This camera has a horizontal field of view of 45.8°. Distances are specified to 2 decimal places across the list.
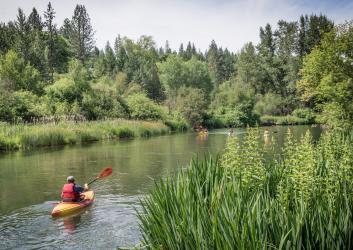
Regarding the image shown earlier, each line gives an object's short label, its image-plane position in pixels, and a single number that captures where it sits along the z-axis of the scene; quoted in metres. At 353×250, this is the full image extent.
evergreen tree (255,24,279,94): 84.81
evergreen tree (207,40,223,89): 112.38
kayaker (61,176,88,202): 12.98
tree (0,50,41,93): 48.03
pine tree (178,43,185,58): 159.19
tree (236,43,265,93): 85.88
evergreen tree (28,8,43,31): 87.31
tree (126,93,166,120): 51.09
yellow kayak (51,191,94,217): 12.38
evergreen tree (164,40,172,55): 161.80
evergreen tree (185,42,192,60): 129.62
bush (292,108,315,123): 69.62
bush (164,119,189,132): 52.67
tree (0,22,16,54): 70.62
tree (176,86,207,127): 58.36
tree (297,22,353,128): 24.86
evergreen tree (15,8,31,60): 66.69
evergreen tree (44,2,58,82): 77.25
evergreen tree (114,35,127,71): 82.64
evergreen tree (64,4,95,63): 89.33
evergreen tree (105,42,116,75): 81.38
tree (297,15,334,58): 73.25
